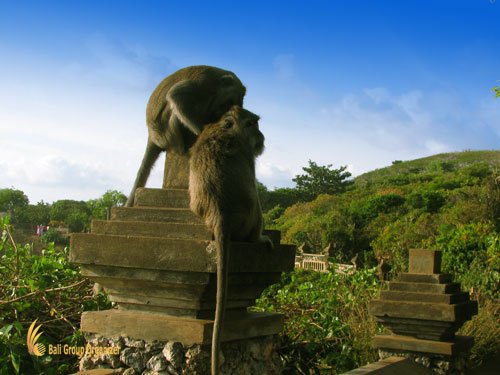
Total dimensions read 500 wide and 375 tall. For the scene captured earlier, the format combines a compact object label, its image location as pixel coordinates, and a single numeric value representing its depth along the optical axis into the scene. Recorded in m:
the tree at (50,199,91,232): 36.67
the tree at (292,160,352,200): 44.62
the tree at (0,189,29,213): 46.47
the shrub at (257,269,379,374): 5.63
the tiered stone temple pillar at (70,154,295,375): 2.75
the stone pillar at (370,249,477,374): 4.77
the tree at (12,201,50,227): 38.41
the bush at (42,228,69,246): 19.51
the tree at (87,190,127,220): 38.87
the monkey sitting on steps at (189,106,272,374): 2.83
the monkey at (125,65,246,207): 3.09
